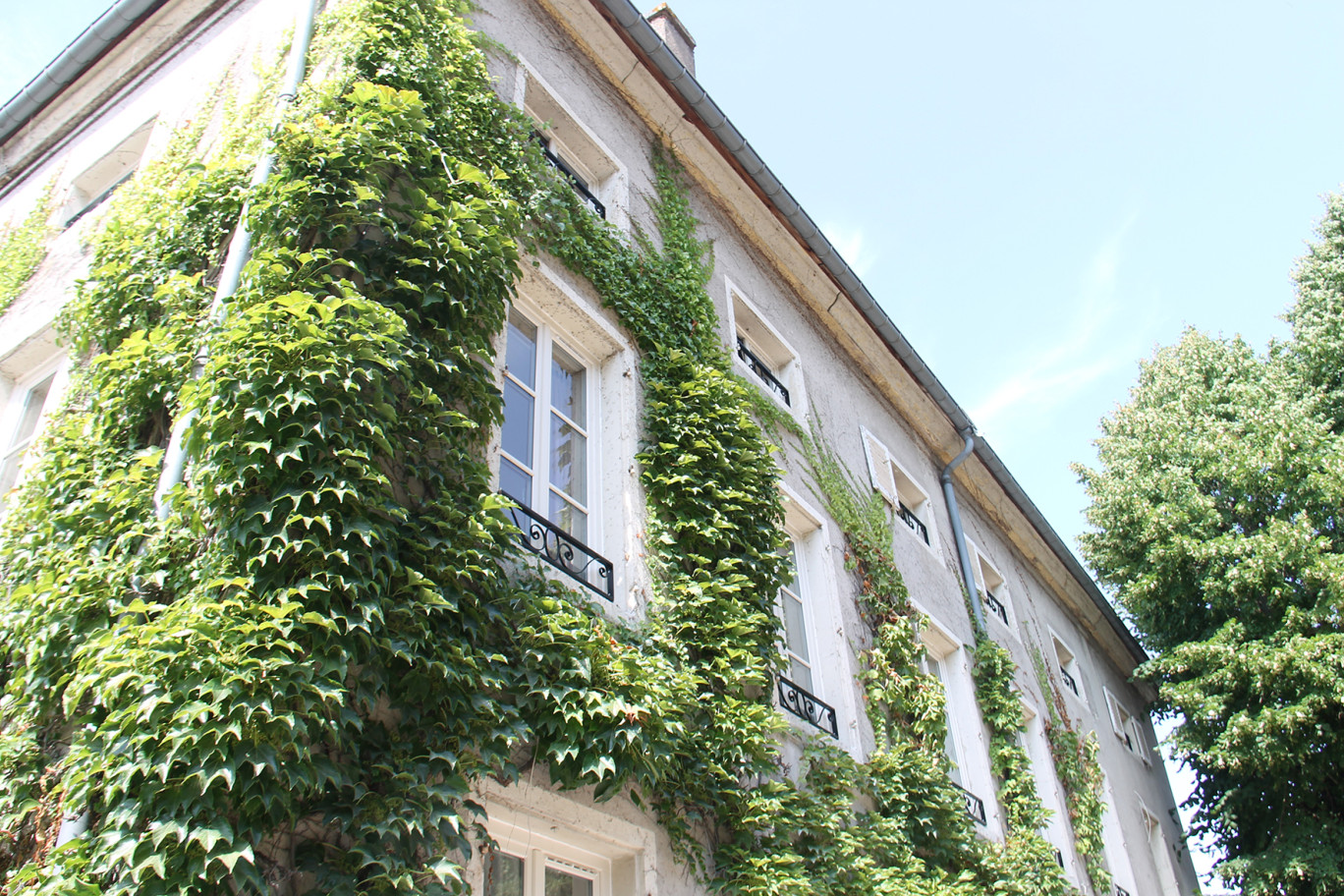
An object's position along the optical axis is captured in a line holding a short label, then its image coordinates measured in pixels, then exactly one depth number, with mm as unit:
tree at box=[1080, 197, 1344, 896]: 13203
